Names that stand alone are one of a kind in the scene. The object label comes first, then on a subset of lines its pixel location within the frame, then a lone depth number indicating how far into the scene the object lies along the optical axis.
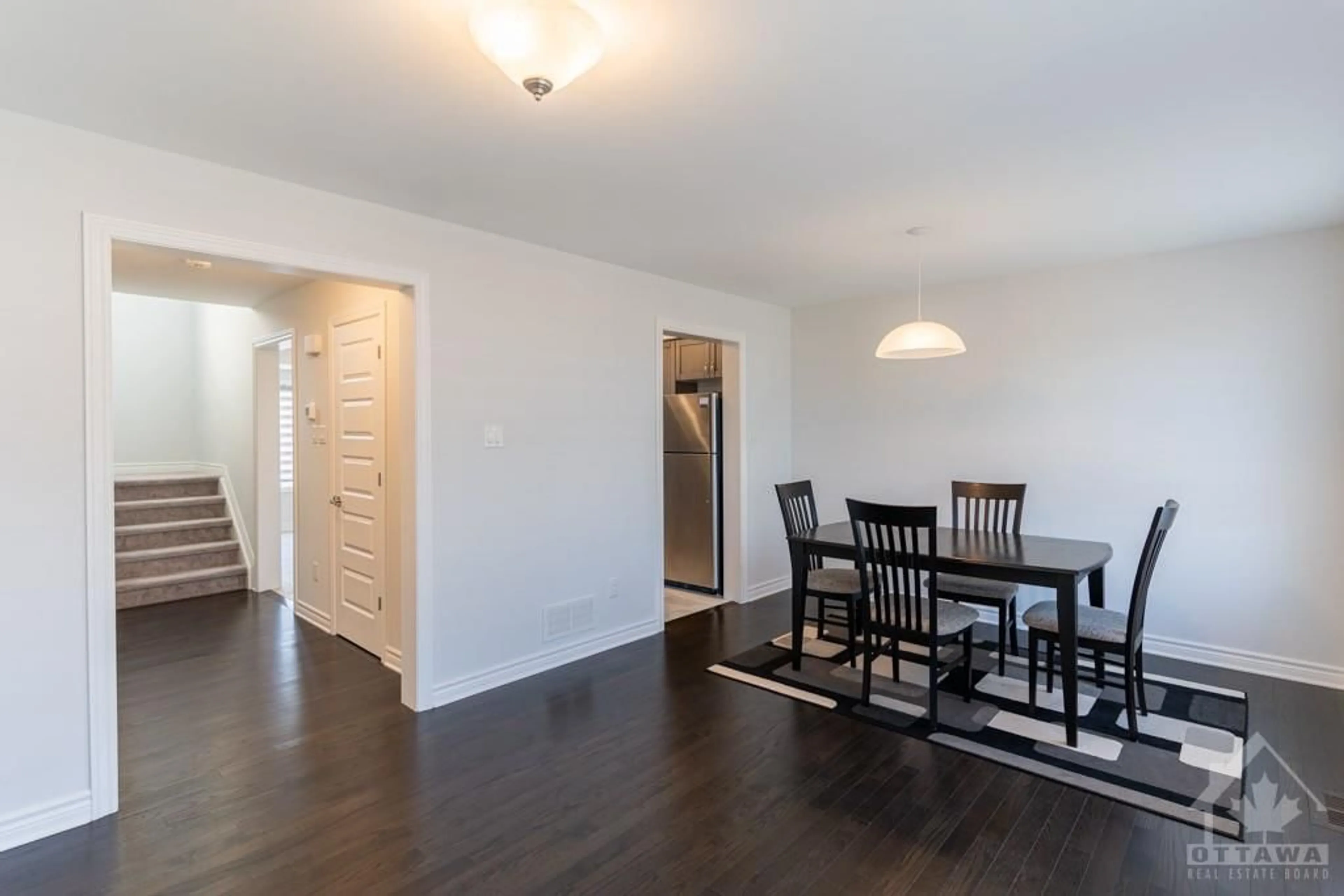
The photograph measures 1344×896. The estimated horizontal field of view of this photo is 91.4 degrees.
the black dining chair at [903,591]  2.98
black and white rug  2.44
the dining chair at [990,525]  3.62
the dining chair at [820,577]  3.70
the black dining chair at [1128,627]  2.79
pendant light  3.22
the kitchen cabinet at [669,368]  5.94
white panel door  3.87
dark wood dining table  2.80
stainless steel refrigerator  5.35
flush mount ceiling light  1.44
